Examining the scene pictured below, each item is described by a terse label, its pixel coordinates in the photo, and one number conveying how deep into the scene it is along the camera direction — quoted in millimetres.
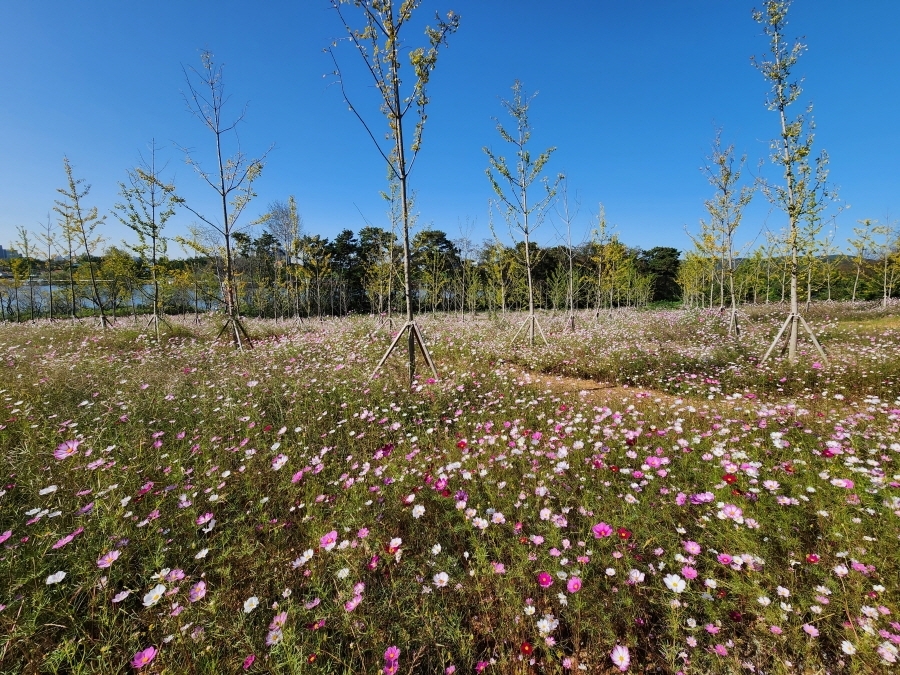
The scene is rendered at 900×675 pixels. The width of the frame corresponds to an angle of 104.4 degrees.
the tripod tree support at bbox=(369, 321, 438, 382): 6004
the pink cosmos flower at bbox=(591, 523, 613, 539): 2164
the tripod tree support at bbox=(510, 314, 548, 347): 9930
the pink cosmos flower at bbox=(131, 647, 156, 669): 1568
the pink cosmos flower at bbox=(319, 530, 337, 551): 2242
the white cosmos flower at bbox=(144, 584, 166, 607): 1746
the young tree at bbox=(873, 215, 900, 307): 22672
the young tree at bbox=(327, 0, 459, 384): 5668
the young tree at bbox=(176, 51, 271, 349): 8375
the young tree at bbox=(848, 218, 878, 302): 22953
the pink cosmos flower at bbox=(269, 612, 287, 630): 1729
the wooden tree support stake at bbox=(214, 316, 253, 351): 8625
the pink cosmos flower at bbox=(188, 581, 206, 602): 1939
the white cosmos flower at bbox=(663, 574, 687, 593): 1778
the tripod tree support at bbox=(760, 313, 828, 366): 7334
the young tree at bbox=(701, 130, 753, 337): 11852
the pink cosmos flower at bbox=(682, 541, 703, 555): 2039
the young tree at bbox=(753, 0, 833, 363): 7332
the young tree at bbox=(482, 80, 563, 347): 9750
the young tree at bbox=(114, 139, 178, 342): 11914
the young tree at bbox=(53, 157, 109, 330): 13293
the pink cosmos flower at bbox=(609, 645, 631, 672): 1592
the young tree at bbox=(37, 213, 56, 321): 19591
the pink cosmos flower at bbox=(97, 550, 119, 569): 1979
